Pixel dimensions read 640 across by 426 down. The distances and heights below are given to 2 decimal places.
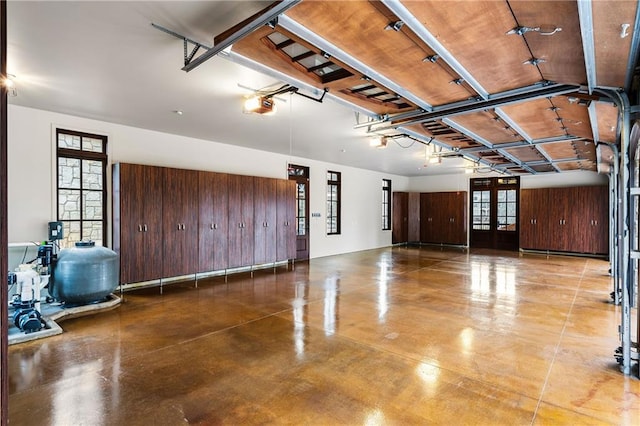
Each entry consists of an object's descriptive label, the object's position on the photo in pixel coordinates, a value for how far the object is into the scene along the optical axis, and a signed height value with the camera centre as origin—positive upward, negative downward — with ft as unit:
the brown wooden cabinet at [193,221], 18.19 -0.55
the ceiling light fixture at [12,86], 12.35 +4.94
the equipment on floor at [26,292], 13.10 -3.33
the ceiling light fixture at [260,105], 13.28 +4.28
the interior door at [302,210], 30.68 +0.20
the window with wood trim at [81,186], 17.56 +1.42
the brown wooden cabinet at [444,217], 40.91 -0.62
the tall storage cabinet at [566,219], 32.04 -0.69
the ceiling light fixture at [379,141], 19.95 +4.23
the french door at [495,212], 39.09 +0.02
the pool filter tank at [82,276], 15.06 -2.89
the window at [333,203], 34.14 +0.95
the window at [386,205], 42.37 +0.91
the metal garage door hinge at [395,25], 6.83 +3.82
